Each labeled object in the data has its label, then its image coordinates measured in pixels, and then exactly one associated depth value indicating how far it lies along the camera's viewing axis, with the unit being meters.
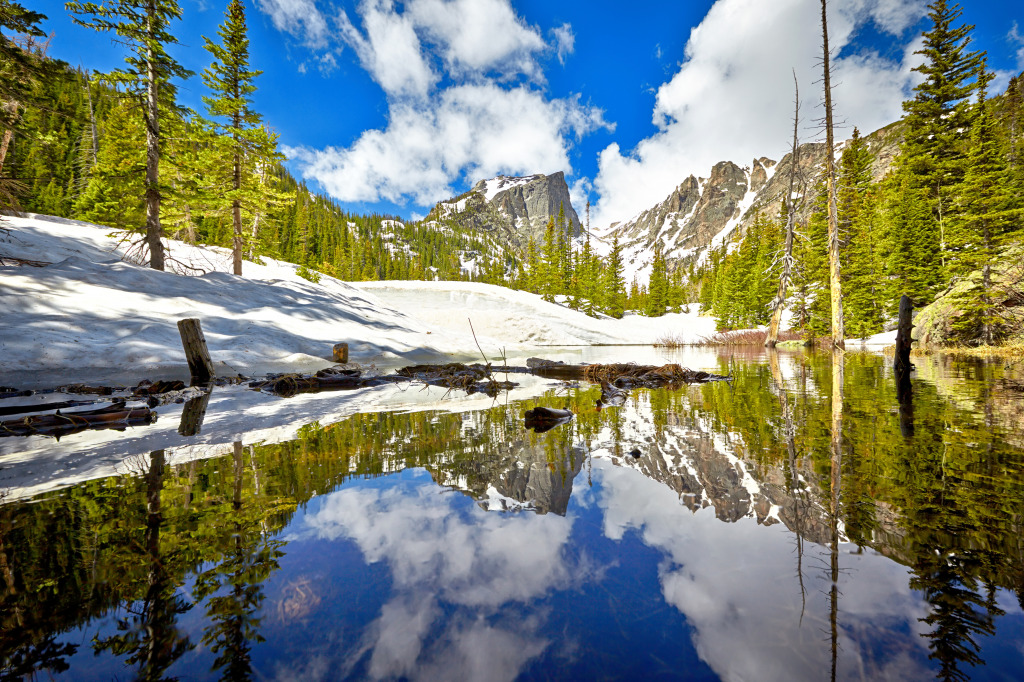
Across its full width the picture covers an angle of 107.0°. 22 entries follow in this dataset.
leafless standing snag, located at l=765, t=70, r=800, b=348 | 19.62
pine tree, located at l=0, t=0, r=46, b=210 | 9.52
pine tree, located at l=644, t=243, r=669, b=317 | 56.62
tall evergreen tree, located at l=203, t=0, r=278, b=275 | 18.42
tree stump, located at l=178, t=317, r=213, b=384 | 7.85
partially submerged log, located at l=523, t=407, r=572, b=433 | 4.57
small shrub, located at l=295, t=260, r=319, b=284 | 24.48
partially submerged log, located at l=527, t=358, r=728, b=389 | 8.34
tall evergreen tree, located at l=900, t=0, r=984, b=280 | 20.83
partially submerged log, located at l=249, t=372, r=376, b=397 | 7.74
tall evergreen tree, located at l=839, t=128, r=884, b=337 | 23.08
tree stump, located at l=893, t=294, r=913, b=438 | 7.50
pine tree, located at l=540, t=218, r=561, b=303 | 51.88
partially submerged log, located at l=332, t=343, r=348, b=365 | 11.38
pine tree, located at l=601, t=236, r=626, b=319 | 51.49
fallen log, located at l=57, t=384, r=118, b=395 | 6.64
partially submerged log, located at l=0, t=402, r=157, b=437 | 4.39
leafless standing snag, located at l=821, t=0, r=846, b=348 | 15.32
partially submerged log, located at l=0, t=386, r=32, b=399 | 6.28
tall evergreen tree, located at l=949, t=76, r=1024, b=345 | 16.38
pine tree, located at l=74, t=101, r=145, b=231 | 22.56
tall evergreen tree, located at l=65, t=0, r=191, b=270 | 14.14
